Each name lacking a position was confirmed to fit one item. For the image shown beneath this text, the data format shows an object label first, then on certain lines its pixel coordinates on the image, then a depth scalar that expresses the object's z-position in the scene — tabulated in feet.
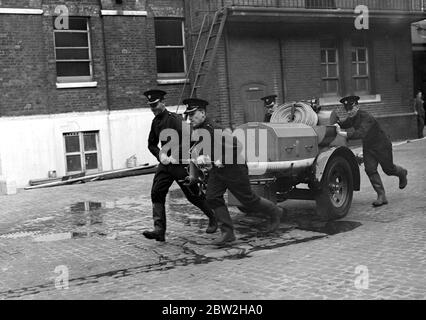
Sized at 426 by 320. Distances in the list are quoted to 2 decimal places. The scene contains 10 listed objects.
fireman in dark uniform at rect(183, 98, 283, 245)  21.89
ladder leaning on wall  50.11
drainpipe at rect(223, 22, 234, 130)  52.10
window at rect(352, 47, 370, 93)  63.16
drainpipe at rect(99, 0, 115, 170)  50.80
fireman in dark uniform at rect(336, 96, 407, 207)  28.71
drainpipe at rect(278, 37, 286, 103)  56.29
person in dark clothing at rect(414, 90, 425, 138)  67.62
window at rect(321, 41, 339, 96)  60.85
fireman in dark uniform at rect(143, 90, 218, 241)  23.03
